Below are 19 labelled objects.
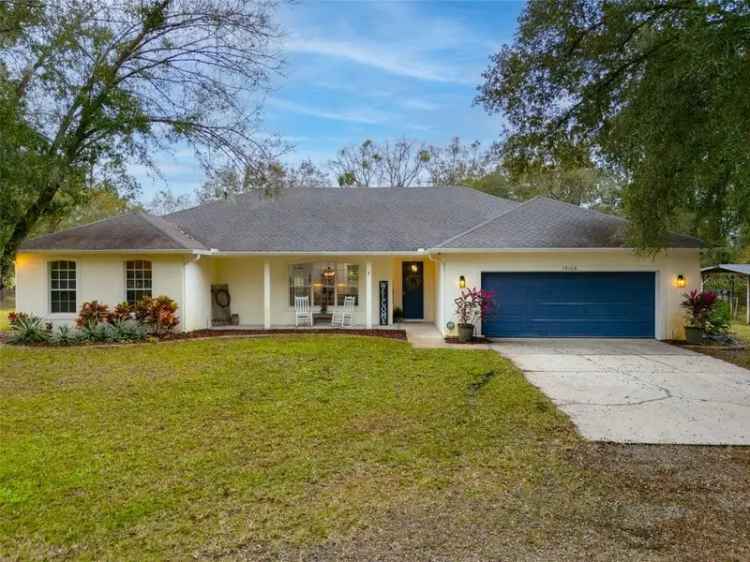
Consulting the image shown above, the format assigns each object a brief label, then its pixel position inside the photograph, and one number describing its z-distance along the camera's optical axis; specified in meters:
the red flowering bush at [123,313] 12.29
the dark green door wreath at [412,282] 15.74
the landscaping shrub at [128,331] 11.65
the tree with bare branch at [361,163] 31.17
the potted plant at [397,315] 15.32
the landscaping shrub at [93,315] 12.18
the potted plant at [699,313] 11.35
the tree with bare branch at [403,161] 31.02
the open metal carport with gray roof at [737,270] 17.43
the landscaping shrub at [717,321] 11.40
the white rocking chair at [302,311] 14.23
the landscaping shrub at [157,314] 12.05
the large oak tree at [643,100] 5.63
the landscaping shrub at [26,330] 11.58
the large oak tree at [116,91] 9.78
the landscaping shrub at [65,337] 11.40
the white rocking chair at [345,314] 14.29
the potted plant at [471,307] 11.63
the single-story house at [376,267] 11.92
